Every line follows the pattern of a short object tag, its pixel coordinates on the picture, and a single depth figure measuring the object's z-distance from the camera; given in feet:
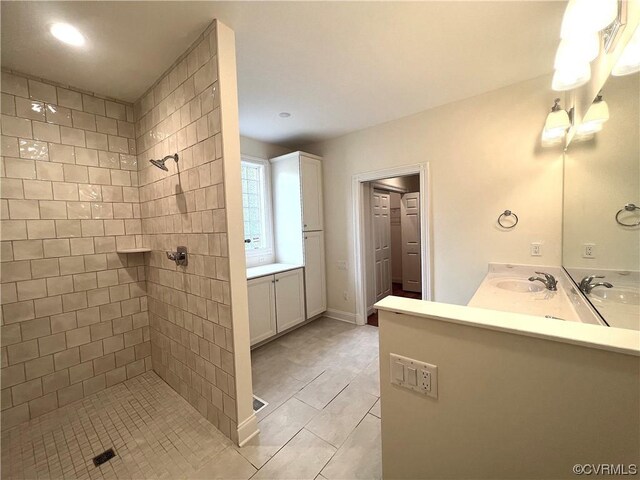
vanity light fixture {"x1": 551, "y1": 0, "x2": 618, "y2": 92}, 3.11
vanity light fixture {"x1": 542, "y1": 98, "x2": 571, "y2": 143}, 5.98
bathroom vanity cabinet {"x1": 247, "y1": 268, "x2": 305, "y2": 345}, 8.89
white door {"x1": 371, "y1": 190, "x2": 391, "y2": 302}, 12.89
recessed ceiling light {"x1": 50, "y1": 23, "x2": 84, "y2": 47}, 4.57
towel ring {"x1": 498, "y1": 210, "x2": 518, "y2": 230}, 7.33
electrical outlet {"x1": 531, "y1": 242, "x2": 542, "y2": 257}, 7.01
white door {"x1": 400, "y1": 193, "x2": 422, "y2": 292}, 16.05
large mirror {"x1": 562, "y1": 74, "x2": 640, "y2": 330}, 3.58
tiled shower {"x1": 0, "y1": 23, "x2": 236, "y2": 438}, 5.32
